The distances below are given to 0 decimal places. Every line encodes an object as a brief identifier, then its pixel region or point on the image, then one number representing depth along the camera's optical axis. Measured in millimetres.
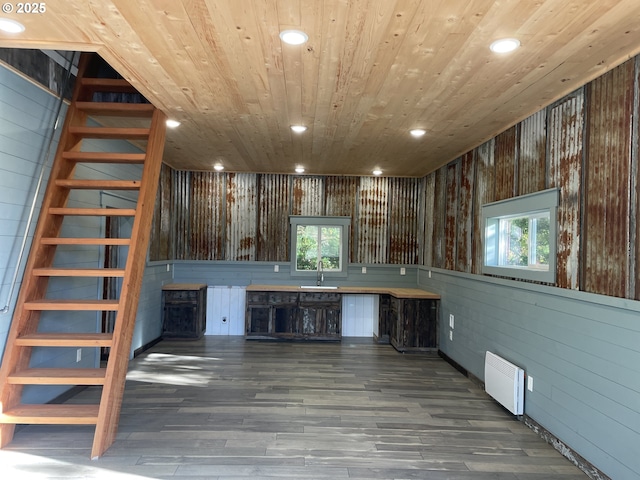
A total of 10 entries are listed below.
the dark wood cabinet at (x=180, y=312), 6590
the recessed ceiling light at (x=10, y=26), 2475
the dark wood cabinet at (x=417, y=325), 6188
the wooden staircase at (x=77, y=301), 2961
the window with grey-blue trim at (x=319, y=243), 7266
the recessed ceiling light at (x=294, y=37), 2418
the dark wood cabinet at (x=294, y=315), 6703
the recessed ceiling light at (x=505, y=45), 2451
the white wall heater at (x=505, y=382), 3691
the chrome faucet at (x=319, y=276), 7211
